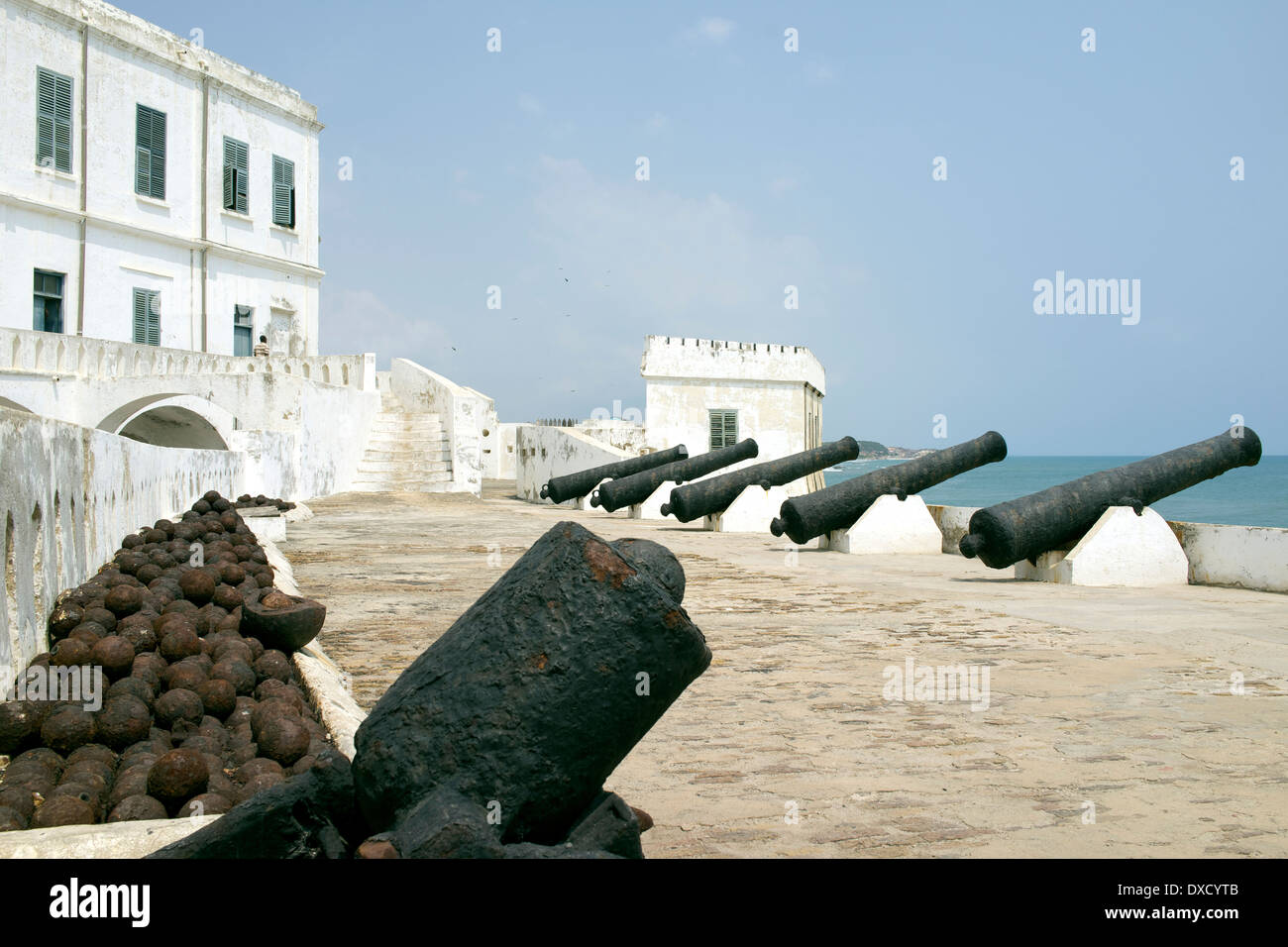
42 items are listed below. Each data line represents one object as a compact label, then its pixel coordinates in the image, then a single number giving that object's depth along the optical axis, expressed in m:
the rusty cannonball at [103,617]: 4.17
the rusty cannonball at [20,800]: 2.56
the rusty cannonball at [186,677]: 3.58
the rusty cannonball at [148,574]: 5.44
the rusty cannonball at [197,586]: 5.05
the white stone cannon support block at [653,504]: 18.25
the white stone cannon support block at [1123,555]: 9.16
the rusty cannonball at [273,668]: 4.07
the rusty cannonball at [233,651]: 4.02
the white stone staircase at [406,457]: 23.85
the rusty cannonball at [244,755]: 3.10
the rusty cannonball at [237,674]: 3.77
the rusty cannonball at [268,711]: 3.24
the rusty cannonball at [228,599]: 5.05
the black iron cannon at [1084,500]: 9.05
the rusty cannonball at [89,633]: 3.87
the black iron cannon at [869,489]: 12.23
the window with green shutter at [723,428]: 30.20
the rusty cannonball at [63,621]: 4.24
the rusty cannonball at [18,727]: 3.09
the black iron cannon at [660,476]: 17.45
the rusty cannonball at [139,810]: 2.56
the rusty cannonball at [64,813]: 2.49
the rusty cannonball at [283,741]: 3.07
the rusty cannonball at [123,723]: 3.20
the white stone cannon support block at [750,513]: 15.61
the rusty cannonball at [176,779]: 2.66
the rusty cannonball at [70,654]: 3.64
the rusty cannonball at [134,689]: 3.46
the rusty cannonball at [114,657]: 3.64
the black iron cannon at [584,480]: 19.55
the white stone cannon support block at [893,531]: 12.44
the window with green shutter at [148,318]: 26.73
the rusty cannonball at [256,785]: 2.73
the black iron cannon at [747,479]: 15.03
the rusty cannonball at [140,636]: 4.01
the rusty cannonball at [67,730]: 3.09
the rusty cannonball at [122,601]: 4.36
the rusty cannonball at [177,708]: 3.40
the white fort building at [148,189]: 23.88
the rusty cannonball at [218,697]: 3.54
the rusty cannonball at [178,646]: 3.98
